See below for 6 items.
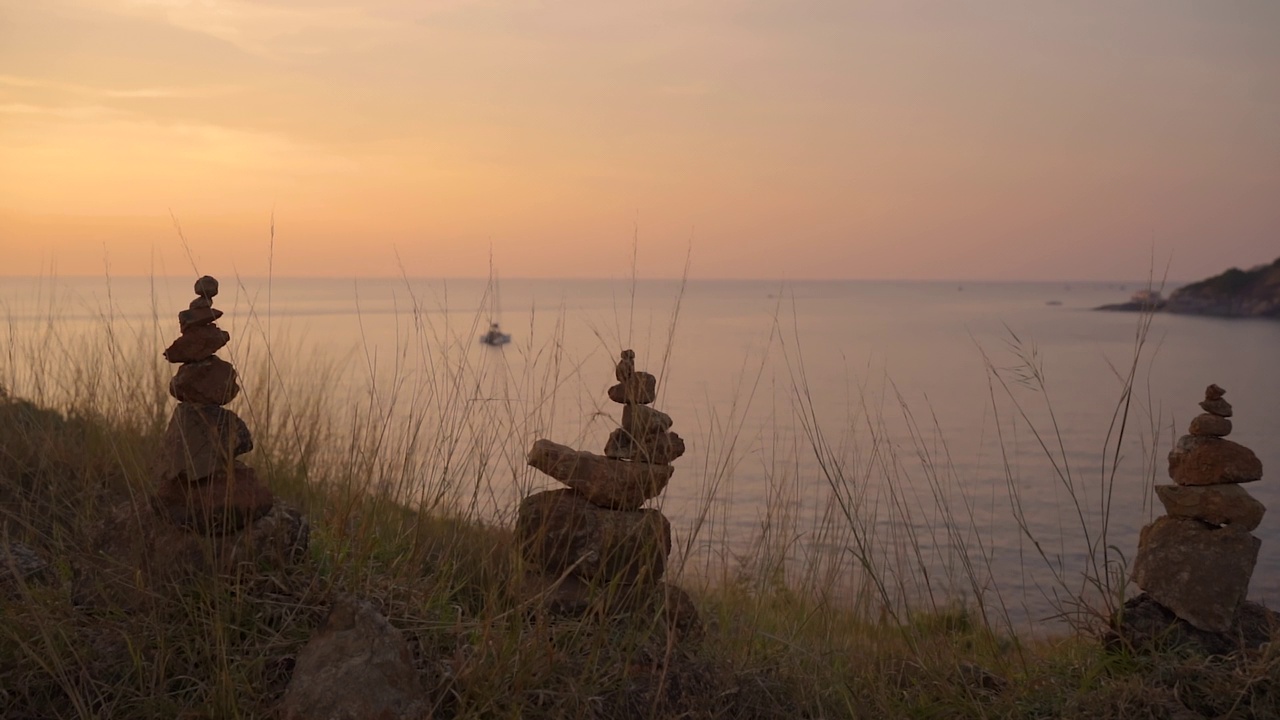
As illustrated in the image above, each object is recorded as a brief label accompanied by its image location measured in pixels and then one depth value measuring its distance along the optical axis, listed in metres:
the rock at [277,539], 3.35
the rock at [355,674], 2.76
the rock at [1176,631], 3.63
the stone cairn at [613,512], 3.78
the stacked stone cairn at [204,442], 3.28
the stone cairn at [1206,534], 3.63
